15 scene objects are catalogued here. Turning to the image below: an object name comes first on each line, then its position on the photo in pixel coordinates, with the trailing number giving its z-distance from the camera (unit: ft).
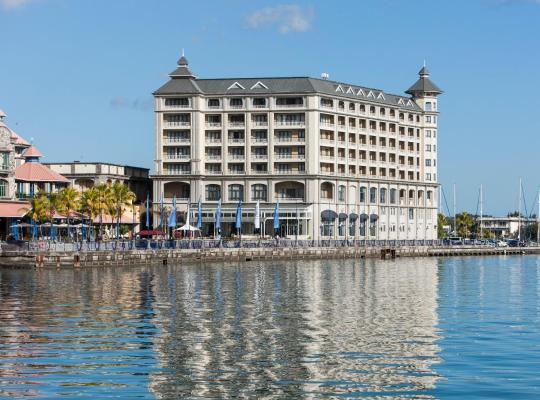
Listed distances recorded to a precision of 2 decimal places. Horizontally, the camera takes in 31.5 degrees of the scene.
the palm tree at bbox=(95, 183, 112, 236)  461.37
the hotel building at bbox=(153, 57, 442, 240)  575.79
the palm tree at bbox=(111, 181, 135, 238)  469.57
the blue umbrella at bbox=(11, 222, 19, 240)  402.11
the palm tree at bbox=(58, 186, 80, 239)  416.99
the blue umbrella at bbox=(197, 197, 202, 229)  498.69
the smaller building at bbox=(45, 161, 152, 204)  554.87
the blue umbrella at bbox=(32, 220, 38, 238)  403.05
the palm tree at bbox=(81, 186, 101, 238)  460.14
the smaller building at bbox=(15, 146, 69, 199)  457.68
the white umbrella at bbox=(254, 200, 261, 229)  482.12
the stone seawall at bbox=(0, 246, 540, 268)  361.51
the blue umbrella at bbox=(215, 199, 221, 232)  480.64
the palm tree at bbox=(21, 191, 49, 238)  411.54
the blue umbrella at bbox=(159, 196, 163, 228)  540.76
